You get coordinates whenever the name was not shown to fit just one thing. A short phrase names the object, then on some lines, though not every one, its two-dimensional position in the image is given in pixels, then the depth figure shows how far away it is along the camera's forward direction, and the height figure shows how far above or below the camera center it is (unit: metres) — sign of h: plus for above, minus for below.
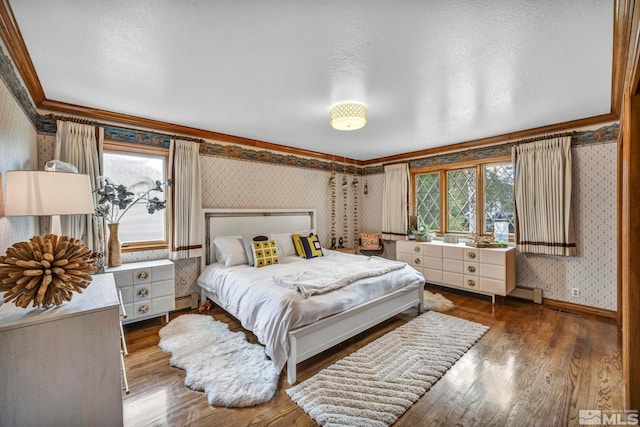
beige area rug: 1.80 -1.34
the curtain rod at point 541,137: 3.42 +0.98
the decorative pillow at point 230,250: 3.49 -0.54
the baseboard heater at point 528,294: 3.74 -1.20
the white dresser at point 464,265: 3.66 -0.82
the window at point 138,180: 3.26 +0.38
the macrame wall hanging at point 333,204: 5.52 +0.13
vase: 2.96 -0.42
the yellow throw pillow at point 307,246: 4.12 -0.56
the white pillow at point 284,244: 4.04 -0.51
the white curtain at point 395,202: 5.18 +0.17
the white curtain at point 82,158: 2.78 +0.56
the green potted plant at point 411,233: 4.78 -0.41
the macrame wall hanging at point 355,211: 6.02 -0.02
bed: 2.19 -0.82
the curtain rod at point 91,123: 2.78 +0.98
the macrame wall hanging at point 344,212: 5.79 -0.05
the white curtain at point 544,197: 3.42 +0.18
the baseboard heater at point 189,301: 3.61 -1.24
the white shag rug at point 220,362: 1.97 -1.33
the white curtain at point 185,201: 3.46 +0.12
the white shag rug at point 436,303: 3.63 -1.31
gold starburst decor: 1.10 -0.26
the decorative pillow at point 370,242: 5.41 -0.64
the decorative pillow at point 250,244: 3.56 -0.46
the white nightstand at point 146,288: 2.87 -0.86
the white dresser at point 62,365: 1.07 -0.66
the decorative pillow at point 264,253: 3.45 -0.57
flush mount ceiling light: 2.67 +0.97
